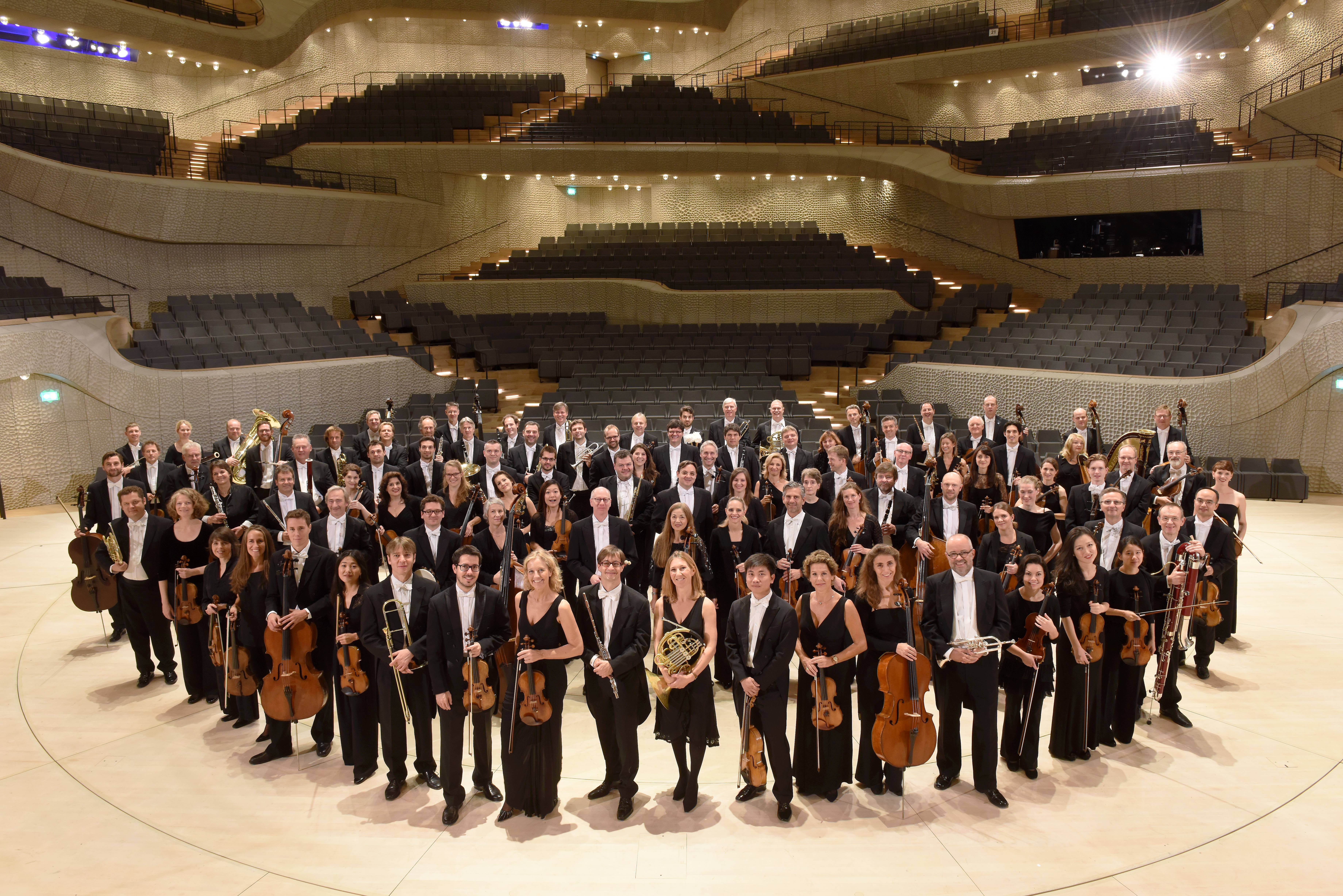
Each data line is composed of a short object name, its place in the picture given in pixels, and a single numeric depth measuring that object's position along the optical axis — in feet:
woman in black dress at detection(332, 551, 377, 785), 15.58
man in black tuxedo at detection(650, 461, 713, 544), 19.61
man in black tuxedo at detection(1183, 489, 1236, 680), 18.15
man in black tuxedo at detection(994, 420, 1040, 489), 23.68
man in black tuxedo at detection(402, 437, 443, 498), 23.68
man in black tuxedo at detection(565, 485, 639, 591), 18.08
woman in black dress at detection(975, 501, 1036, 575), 17.20
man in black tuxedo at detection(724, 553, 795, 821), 14.26
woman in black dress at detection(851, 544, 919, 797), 14.71
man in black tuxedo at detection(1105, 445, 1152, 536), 21.71
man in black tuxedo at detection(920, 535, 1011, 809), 14.88
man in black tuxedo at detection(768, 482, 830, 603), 18.02
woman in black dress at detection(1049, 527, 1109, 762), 15.71
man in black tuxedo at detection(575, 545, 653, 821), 14.52
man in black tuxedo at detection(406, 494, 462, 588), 17.63
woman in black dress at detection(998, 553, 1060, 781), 15.19
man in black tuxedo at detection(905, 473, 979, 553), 19.17
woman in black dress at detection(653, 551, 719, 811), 14.48
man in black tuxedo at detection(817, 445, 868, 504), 21.26
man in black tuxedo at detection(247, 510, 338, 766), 16.02
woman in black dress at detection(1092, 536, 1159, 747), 16.15
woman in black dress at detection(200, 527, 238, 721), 17.04
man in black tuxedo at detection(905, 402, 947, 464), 26.37
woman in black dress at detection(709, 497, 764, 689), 18.24
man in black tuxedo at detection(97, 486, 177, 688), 18.92
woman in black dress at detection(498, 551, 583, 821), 14.28
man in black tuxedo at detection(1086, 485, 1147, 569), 17.69
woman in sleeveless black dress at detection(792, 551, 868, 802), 14.40
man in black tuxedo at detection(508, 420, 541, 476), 25.55
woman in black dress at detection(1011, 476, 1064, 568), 19.53
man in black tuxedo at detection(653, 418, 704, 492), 24.18
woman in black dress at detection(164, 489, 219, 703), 18.85
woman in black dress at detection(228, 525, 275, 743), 16.56
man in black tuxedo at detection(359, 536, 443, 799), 14.94
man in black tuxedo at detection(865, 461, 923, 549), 20.06
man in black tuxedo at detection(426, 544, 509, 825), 14.55
